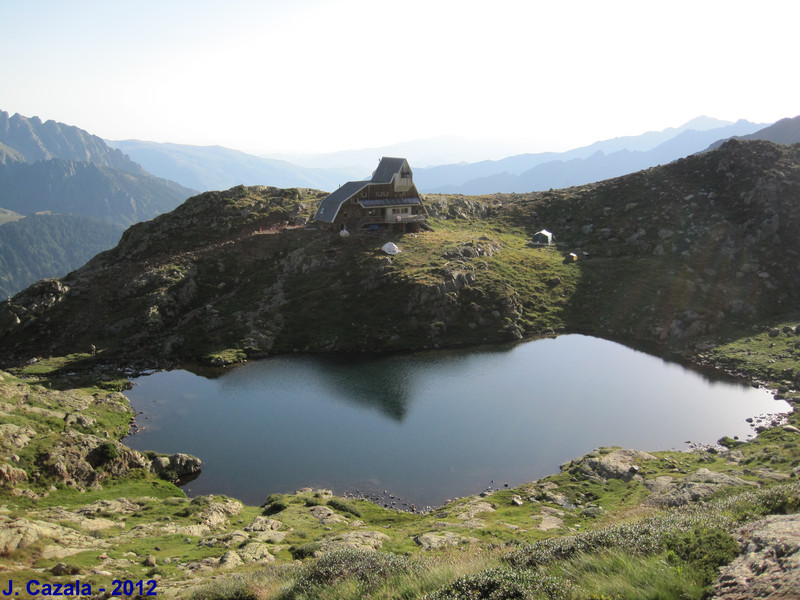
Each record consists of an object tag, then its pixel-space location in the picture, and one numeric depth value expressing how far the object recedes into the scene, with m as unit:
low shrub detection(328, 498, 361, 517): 38.75
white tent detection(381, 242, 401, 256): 88.75
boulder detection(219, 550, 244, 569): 25.62
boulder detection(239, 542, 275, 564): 27.14
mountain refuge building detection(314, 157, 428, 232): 96.31
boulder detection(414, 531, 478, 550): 29.33
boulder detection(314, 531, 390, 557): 28.00
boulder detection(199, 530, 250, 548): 29.55
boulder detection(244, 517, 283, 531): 33.56
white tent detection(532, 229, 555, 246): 102.50
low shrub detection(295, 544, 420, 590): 17.94
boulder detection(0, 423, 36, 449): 37.06
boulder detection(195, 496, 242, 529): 34.72
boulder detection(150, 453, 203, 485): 45.06
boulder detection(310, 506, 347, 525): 36.07
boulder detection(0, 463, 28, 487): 33.69
